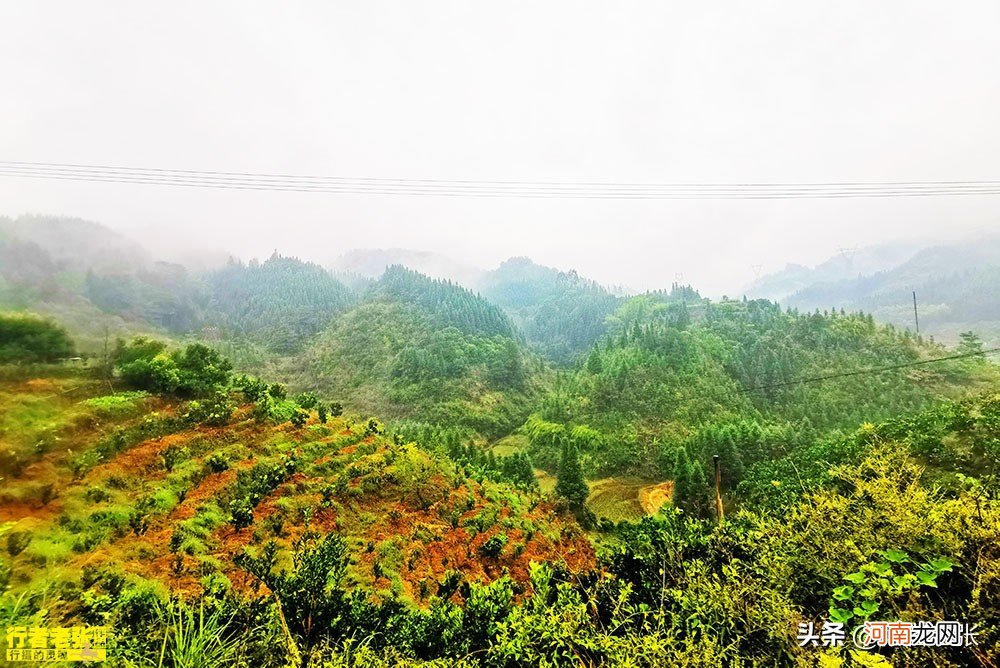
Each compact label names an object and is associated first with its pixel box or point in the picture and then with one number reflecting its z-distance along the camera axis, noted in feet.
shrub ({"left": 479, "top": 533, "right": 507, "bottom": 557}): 56.95
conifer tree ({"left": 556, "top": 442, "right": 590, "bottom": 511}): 119.85
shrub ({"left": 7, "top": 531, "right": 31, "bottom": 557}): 30.48
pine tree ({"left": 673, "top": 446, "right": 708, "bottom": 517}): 118.52
